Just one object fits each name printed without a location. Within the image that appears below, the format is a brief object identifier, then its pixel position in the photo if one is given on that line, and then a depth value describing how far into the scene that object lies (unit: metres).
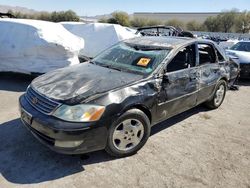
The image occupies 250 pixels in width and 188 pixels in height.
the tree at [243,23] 44.72
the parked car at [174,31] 4.56
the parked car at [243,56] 6.14
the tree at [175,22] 53.24
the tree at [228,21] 45.45
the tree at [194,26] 49.24
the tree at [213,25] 47.13
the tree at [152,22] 54.79
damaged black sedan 2.24
